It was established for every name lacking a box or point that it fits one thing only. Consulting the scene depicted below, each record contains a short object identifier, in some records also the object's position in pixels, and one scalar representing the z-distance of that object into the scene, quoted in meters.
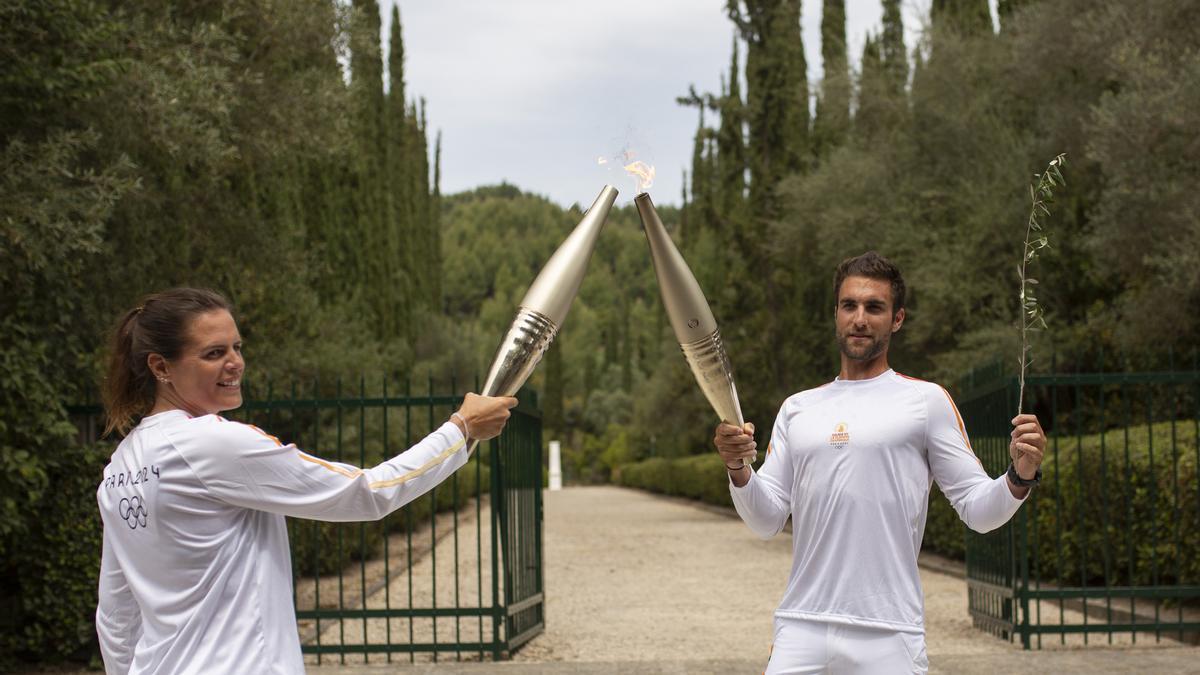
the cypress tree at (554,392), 74.44
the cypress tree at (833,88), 24.17
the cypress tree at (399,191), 34.22
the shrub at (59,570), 9.43
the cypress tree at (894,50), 23.33
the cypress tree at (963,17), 23.38
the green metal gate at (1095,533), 10.16
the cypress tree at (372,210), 29.75
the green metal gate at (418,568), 9.82
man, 3.74
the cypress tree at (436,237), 48.45
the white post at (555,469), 63.19
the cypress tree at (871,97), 22.91
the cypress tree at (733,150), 27.13
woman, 2.91
